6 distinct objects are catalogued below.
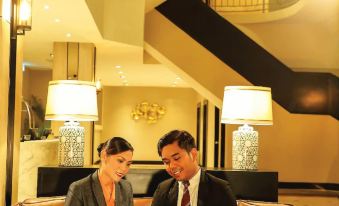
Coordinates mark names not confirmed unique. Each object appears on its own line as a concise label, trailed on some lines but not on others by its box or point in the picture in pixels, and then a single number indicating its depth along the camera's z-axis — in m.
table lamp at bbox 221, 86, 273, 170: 3.59
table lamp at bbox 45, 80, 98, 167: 3.47
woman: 2.28
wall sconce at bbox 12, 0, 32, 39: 3.05
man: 2.29
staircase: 7.87
